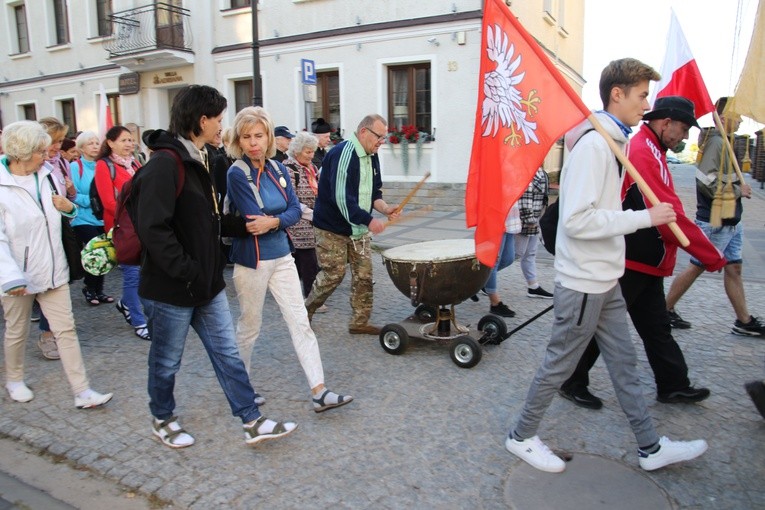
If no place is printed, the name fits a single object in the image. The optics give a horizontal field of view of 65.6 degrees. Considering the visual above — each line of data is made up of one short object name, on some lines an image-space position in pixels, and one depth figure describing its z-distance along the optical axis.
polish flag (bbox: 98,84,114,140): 5.99
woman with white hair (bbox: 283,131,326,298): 5.82
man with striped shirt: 4.81
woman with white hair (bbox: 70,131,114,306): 6.03
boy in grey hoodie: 2.73
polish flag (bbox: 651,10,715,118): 4.46
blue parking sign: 10.63
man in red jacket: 3.36
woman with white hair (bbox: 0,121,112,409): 3.74
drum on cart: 4.39
